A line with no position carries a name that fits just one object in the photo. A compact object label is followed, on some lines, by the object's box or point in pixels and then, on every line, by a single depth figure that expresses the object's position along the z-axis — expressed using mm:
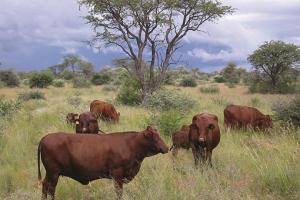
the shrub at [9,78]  53656
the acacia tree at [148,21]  25766
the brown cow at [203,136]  9695
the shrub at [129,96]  26016
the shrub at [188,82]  53531
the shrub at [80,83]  52488
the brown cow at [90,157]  7344
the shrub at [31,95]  32731
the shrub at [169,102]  20331
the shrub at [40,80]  51406
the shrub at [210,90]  41328
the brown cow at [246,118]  14695
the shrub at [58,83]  53109
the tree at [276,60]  41844
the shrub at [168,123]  13598
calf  11533
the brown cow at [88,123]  11757
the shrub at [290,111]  14422
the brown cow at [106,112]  16938
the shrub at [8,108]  18075
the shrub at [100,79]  63594
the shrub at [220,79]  66000
